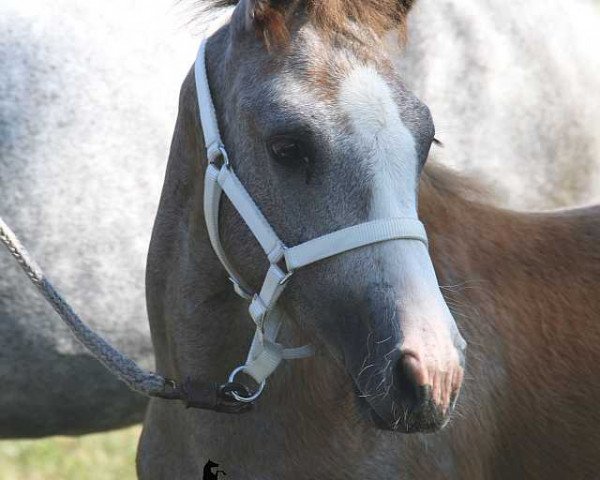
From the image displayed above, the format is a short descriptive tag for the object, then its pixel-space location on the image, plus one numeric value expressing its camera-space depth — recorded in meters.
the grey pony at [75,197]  7.77
